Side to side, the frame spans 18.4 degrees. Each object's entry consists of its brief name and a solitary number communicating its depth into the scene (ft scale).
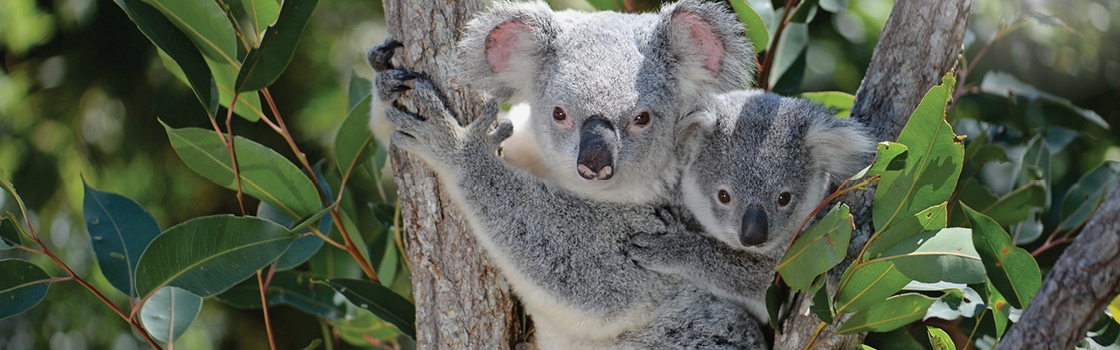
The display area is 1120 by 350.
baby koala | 8.53
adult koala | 8.41
